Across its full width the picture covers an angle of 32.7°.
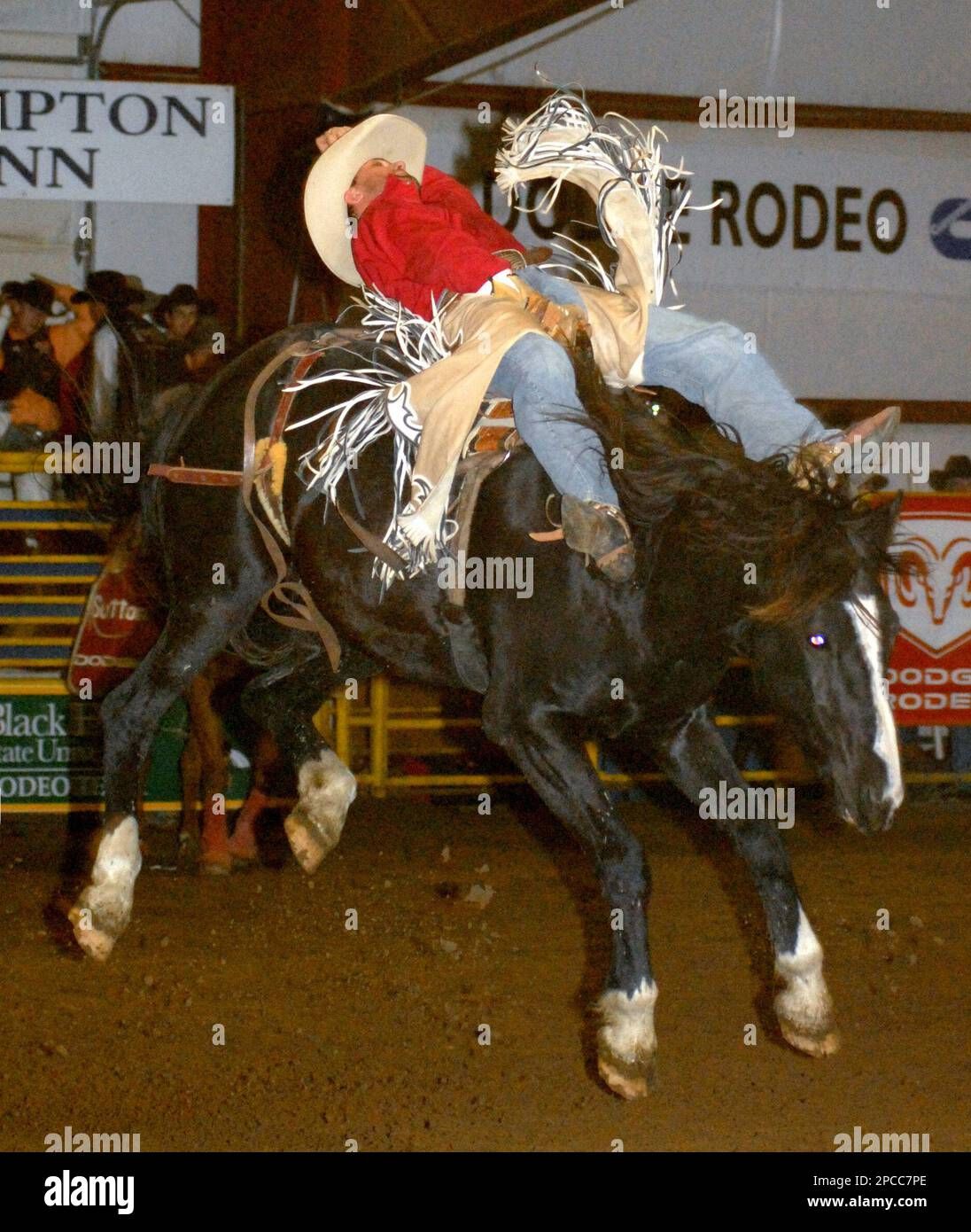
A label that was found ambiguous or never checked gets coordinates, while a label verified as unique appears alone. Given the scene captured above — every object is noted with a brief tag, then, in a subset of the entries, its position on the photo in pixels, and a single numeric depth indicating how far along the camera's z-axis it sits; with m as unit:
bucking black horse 3.74
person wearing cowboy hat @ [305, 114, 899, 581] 3.96
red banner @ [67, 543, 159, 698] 7.50
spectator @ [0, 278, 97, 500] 8.70
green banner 7.95
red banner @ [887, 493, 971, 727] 8.41
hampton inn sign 7.34
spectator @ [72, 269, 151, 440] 5.47
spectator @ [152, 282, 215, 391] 7.46
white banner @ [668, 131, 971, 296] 11.63
